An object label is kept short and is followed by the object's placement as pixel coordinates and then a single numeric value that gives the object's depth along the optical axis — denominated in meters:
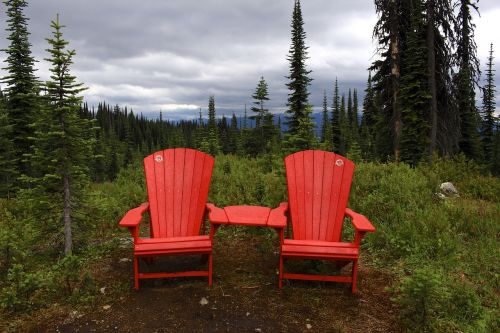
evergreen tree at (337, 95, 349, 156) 48.08
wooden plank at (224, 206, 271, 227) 3.50
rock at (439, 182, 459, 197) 7.15
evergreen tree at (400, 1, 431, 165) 13.57
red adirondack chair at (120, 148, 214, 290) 4.27
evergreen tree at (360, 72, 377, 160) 47.40
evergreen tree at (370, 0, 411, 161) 13.77
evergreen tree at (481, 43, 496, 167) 31.08
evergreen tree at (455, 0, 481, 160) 14.33
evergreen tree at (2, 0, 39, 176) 20.73
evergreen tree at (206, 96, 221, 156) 34.13
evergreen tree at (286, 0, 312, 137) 25.62
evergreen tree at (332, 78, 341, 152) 45.92
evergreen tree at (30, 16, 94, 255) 4.16
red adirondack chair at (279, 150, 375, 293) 4.13
